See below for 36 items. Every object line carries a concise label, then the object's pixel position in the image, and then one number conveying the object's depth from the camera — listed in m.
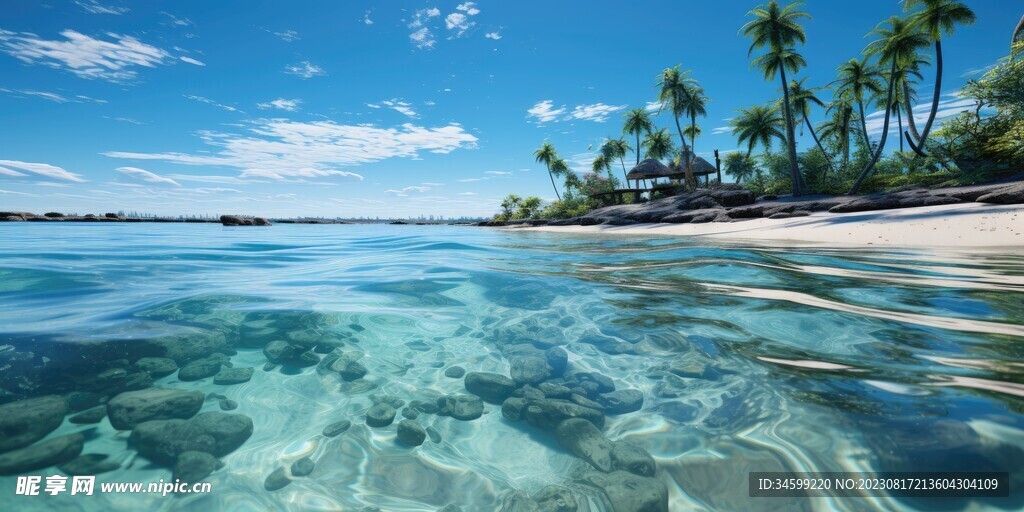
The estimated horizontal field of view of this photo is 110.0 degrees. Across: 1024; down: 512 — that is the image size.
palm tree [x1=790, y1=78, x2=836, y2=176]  31.52
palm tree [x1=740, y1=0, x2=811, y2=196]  23.67
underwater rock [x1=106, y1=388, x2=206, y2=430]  1.66
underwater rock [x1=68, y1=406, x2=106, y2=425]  1.63
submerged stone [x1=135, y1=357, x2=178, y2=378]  2.04
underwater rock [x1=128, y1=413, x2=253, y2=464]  1.51
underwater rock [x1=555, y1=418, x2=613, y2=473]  1.50
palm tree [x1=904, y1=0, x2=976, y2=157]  20.12
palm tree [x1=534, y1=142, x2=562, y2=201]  48.78
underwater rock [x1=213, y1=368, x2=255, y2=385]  2.05
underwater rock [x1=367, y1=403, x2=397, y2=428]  1.73
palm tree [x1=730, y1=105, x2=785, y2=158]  33.81
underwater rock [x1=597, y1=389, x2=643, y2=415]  1.81
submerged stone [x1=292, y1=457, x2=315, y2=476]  1.43
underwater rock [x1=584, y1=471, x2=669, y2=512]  1.26
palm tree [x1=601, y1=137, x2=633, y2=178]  47.91
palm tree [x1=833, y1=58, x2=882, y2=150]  28.05
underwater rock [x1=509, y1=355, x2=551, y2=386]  2.12
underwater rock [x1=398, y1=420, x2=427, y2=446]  1.63
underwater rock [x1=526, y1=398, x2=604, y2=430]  1.74
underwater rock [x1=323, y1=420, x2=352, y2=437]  1.65
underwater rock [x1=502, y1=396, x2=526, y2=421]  1.82
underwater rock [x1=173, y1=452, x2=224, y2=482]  1.39
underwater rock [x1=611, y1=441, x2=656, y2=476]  1.44
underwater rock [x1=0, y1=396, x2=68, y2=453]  1.47
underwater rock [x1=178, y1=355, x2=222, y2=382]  2.05
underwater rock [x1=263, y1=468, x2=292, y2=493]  1.35
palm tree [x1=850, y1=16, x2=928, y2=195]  22.19
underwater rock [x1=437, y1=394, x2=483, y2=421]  1.82
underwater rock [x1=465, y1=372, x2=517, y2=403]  1.98
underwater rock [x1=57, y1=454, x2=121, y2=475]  1.37
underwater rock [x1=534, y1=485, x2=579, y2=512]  1.29
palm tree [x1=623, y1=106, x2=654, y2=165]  40.53
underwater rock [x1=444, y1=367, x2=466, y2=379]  2.19
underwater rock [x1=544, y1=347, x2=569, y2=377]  2.21
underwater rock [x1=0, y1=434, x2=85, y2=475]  1.35
